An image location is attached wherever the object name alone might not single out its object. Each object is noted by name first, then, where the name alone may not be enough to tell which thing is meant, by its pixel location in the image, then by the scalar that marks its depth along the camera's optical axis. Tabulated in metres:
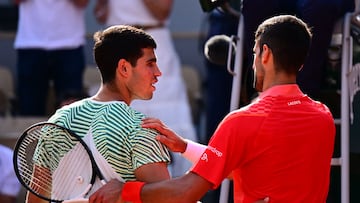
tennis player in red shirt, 8.09
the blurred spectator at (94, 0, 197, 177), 16.62
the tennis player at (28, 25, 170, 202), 8.17
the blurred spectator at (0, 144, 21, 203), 15.33
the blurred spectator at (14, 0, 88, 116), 16.98
